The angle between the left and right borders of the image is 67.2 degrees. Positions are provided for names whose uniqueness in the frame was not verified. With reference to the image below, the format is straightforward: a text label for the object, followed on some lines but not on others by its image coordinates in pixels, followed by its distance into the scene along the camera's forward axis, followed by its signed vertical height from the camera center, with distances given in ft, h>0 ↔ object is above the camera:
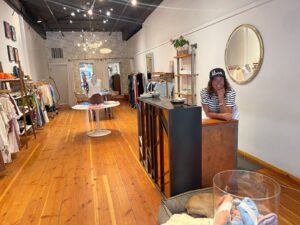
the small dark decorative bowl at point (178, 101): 7.80 -0.87
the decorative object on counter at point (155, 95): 10.42 -0.84
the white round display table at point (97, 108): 17.08 -2.20
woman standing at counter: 9.02 -0.91
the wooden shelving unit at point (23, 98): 15.47 -1.25
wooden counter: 8.02 -2.60
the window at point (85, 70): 37.14 +1.45
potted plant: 17.23 +2.35
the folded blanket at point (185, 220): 5.68 -3.70
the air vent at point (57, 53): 35.81 +4.22
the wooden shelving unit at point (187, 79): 16.91 -0.29
